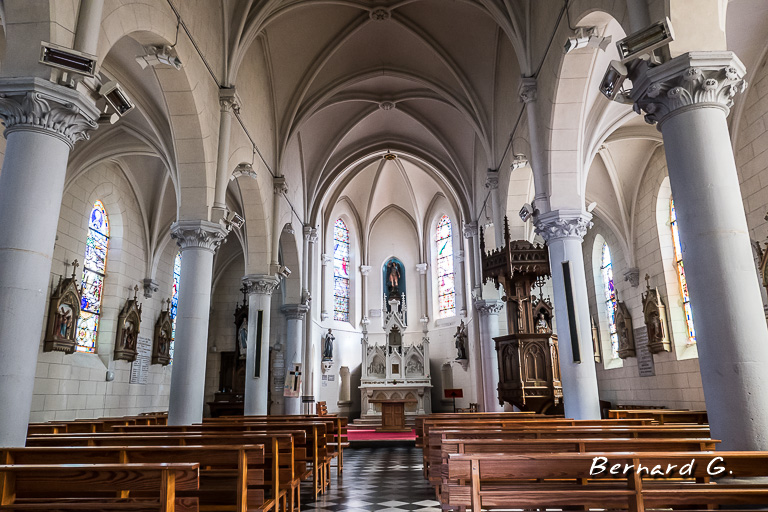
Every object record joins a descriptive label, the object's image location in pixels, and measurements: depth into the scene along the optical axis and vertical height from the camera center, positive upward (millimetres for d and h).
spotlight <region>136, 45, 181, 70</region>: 8203 +5131
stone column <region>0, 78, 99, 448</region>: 4770 +1756
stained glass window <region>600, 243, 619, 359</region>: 17266 +3116
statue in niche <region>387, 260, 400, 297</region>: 26688 +5748
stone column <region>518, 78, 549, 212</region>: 9758 +4539
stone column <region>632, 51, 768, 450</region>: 4434 +1325
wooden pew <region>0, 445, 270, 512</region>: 3545 -376
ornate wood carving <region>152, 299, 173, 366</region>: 17219 +2012
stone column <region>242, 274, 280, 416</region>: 13156 +1376
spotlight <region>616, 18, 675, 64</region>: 5125 +3315
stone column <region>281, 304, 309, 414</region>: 17828 +2350
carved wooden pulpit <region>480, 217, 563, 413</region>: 11508 +1250
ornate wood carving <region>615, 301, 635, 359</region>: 15086 +1669
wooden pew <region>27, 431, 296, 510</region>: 4914 -346
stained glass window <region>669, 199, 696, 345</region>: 12891 +2736
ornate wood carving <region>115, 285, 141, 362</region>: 14906 +2042
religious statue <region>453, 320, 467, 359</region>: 21125 +2071
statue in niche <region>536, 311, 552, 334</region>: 12903 +1648
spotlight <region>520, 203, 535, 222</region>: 10842 +3618
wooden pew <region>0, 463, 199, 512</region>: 2840 -408
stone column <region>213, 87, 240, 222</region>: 10113 +4809
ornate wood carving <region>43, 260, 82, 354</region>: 11977 +1975
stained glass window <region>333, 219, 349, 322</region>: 25562 +5991
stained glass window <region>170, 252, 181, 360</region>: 18766 +3989
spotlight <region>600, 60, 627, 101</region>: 5633 +3330
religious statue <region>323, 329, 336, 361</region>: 22188 +2105
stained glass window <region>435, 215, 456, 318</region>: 25391 +5864
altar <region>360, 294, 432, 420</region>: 22375 +1105
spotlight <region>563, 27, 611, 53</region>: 7623 +4872
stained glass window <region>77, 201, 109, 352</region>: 14070 +3335
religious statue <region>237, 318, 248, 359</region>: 20453 +2378
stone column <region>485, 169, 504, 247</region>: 14109 +5051
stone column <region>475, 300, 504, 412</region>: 15883 +1376
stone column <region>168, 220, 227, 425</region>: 9164 +1457
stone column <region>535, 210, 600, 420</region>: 8766 +1362
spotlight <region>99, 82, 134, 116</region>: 5926 +3376
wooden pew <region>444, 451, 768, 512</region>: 2889 -507
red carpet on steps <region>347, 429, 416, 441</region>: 15023 -1100
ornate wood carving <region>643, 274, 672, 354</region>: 13095 +1694
